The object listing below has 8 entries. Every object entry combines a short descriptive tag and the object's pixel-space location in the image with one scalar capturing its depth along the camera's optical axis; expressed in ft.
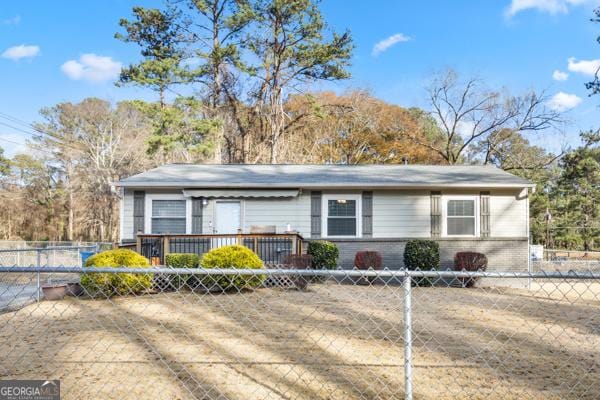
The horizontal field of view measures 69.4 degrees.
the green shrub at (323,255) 37.40
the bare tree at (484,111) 76.84
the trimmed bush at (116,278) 27.68
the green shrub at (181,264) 31.17
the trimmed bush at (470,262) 38.60
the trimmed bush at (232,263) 29.60
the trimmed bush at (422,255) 38.58
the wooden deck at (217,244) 35.94
